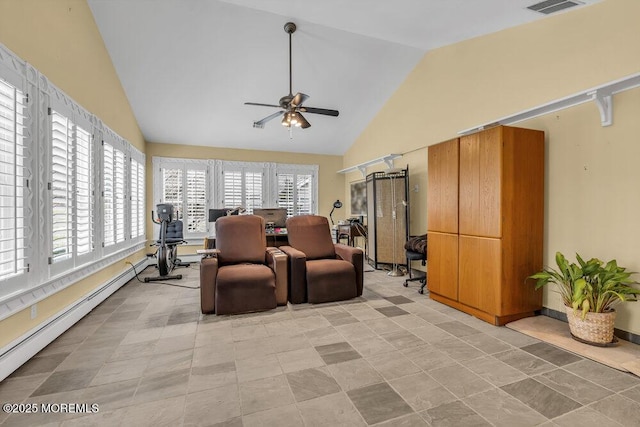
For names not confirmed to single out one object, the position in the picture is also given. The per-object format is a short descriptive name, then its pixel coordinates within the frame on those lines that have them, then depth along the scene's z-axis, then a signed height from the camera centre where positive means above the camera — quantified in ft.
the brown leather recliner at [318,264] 12.25 -2.33
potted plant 8.08 -2.43
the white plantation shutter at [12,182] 6.84 +0.75
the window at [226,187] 21.83 +2.08
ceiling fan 12.55 +4.69
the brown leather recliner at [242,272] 10.96 -2.39
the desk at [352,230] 21.59 -1.41
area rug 7.30 -3.85
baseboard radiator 6.92 -3.54
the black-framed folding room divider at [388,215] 17.65 -0.19
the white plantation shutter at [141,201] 18.82 +0.76
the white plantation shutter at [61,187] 8.96 +0.83
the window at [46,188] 7.03 +0.76
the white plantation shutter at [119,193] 14.51 +1.02
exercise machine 16.55 -2.05
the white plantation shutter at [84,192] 10.63 +0.78
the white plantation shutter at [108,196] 13.24 +0.77
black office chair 14.03 -1.98
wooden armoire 9.70 -0.32
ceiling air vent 8.86 +6.59
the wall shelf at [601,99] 7.95 +3.59
